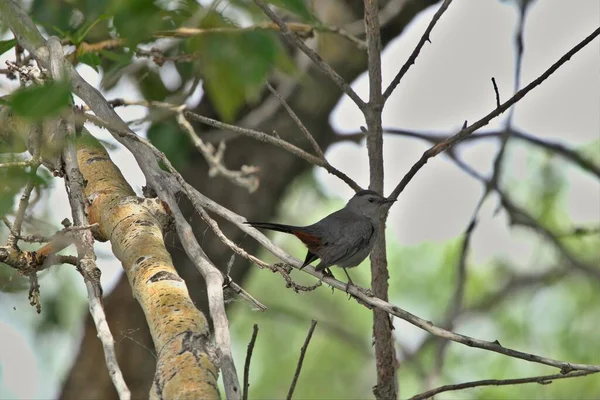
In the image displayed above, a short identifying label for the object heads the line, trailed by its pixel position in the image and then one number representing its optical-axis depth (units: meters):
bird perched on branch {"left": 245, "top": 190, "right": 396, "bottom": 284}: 7.60
